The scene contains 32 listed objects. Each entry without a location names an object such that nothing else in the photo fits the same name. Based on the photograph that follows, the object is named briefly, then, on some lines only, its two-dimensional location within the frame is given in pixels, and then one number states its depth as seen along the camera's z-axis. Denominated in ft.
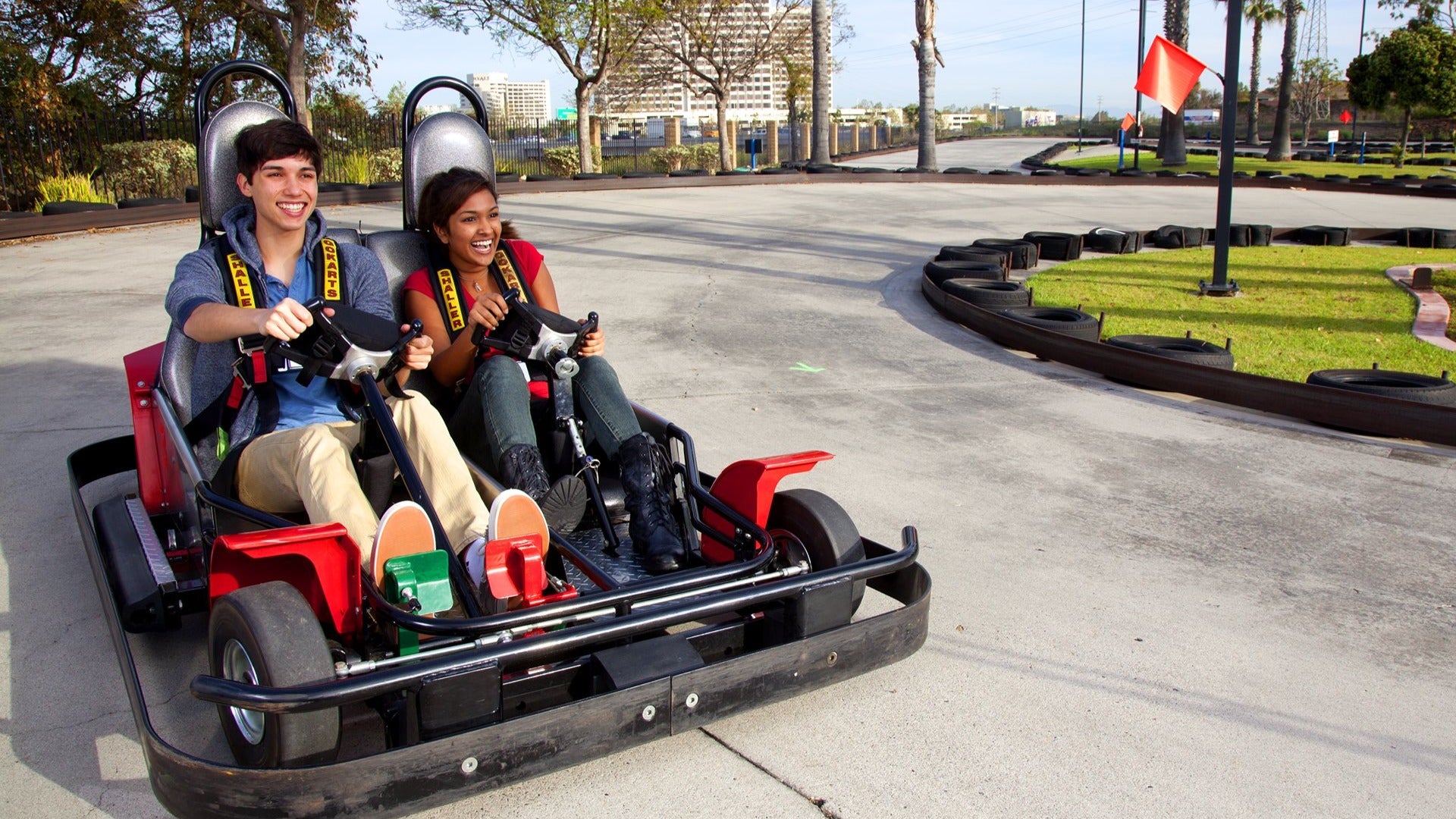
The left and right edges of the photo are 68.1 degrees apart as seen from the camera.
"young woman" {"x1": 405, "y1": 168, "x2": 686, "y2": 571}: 9.43
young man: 8.23
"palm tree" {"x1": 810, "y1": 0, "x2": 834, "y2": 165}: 66.08
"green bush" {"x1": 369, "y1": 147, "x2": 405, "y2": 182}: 56.95
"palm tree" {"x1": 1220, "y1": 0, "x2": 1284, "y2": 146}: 97.60
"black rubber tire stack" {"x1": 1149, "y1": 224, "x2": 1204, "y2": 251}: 37.09
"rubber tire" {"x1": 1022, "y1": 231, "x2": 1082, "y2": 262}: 34.99
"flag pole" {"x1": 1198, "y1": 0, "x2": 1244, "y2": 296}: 24.95
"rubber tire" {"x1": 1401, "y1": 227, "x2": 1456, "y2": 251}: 38.42
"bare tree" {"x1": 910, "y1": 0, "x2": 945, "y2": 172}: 68.64
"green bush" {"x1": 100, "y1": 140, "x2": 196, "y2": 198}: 44.98
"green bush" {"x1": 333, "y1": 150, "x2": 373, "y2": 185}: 53.57
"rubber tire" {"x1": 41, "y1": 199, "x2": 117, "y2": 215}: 35.06
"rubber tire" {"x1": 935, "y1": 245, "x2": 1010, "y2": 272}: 30.35
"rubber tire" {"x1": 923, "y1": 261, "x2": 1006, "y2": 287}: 27.71
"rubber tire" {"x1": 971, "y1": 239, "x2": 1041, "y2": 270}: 32.40
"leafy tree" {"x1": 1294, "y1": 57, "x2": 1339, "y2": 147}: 156.25
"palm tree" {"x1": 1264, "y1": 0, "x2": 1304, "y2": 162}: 90.35
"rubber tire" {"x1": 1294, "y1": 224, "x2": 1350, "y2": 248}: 38.47
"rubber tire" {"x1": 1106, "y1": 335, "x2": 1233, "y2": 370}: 18.63
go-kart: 6.38
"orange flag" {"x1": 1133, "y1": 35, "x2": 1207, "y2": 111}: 28.22
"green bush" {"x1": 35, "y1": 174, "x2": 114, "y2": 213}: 40.52
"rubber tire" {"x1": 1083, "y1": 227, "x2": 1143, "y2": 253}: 36.52
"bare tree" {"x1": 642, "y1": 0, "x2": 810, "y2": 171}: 81.92
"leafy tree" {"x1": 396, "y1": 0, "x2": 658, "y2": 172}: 65.16
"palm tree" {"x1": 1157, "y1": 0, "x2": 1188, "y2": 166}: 80.28
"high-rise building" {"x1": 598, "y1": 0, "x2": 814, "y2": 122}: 84.74
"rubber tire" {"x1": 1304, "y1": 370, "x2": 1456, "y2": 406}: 16.16
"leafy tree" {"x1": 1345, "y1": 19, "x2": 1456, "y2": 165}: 92.94
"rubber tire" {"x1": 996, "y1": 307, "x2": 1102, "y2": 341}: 21.07
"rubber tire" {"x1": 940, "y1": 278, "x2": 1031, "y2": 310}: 24.36
